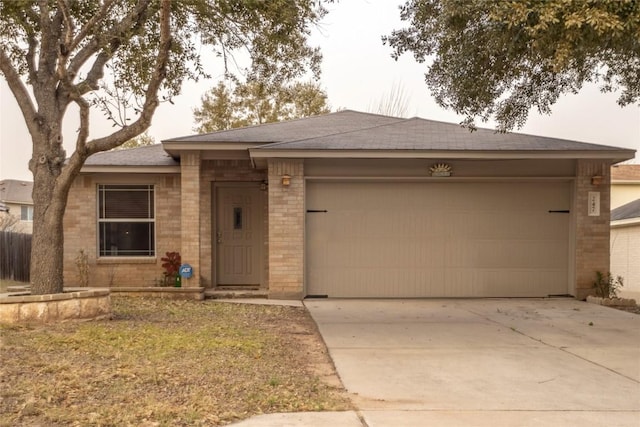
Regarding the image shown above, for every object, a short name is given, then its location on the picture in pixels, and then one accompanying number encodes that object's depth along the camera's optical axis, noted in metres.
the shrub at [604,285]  11.61
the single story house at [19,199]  33.56
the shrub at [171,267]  12.46
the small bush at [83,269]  12.60
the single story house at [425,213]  11.56
